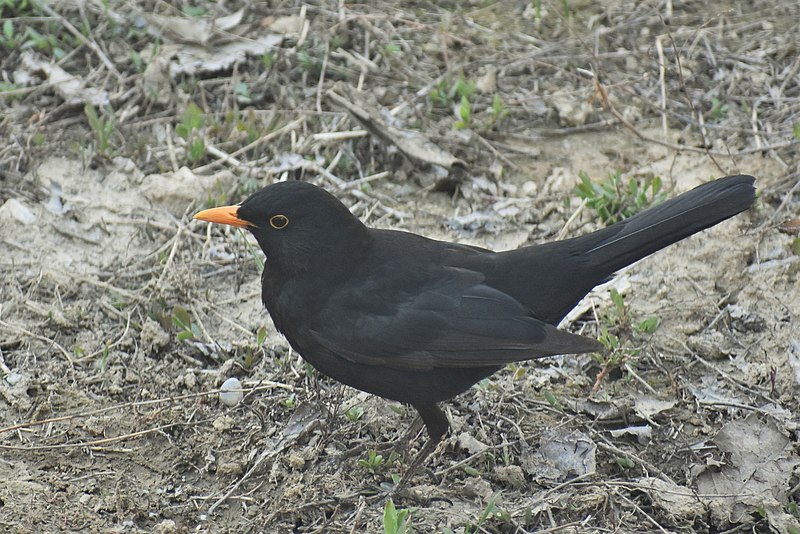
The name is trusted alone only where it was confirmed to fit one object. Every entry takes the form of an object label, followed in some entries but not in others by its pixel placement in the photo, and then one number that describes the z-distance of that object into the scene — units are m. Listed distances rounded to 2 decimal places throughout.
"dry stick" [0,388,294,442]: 9.87
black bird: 9.49
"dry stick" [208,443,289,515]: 9.50
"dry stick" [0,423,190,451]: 9.75
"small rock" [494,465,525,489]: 9.87
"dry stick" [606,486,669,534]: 9.15
